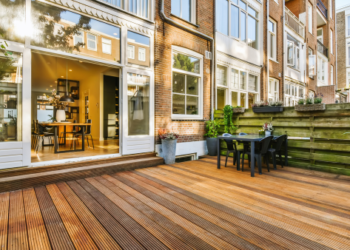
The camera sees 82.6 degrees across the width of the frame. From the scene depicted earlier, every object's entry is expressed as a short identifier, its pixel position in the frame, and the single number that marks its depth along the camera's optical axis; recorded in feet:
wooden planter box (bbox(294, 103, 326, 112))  13.34
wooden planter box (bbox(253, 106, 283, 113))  15.79
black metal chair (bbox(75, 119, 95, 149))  18.77
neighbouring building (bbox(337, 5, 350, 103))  58.65
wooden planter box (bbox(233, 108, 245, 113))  18.51
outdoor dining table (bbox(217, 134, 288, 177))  12.46
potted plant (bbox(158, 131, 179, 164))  15.96
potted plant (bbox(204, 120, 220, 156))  19.83
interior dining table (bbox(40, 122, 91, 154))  15.95
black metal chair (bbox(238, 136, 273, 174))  12.99
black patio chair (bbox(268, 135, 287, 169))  14.39
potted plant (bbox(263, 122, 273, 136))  15.96
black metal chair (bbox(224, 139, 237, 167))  14.87
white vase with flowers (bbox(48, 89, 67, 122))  18.82
